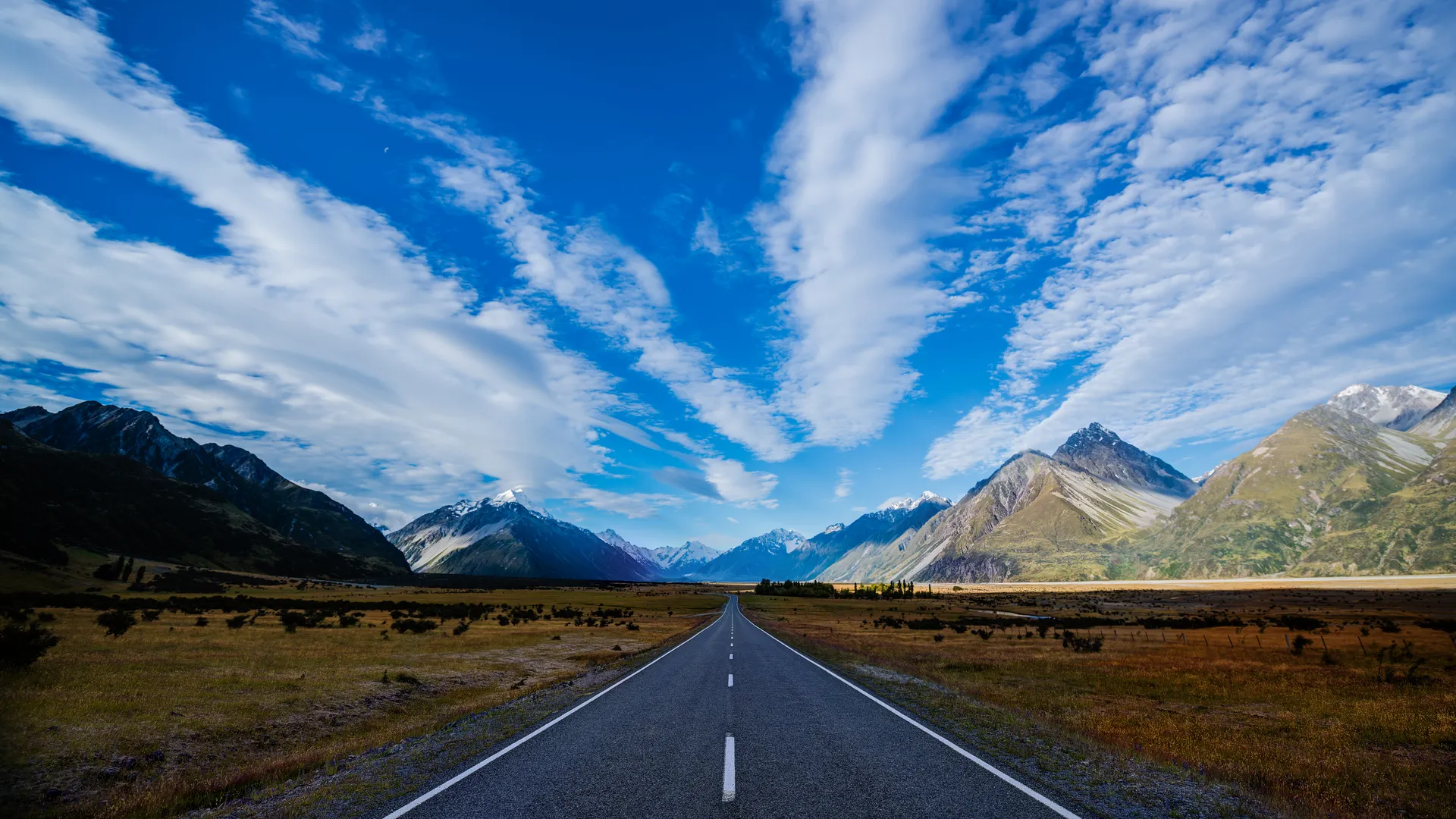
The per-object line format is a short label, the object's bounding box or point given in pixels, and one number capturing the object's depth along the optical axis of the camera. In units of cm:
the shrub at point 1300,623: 4993
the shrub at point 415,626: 3950
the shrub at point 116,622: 2562
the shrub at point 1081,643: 3628
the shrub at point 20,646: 1593
